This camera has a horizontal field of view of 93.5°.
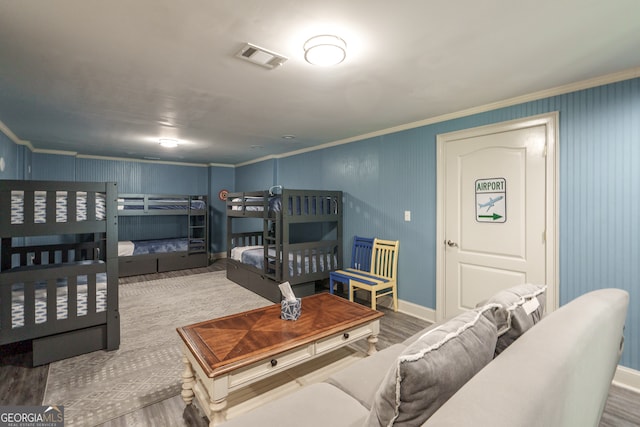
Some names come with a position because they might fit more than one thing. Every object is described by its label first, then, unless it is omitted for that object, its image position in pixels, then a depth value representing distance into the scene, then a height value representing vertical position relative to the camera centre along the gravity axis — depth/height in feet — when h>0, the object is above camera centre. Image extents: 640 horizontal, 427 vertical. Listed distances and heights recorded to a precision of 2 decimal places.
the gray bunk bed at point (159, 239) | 18.30 -1.82
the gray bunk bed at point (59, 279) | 7.86 -1.86
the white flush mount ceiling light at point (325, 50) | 5.95 +3.31
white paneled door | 8.78 +0.07
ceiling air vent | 6.36 +3.48
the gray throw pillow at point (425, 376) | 2.74 -1.56
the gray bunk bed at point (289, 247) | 13.07 -1.58
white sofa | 2.46 -1.54
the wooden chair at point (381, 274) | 11.80 -2.65
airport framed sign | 9.61 +0.44
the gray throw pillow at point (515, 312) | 4.10 -1.42
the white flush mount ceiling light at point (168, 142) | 15.12 +3.60
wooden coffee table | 5.27 -2.62
